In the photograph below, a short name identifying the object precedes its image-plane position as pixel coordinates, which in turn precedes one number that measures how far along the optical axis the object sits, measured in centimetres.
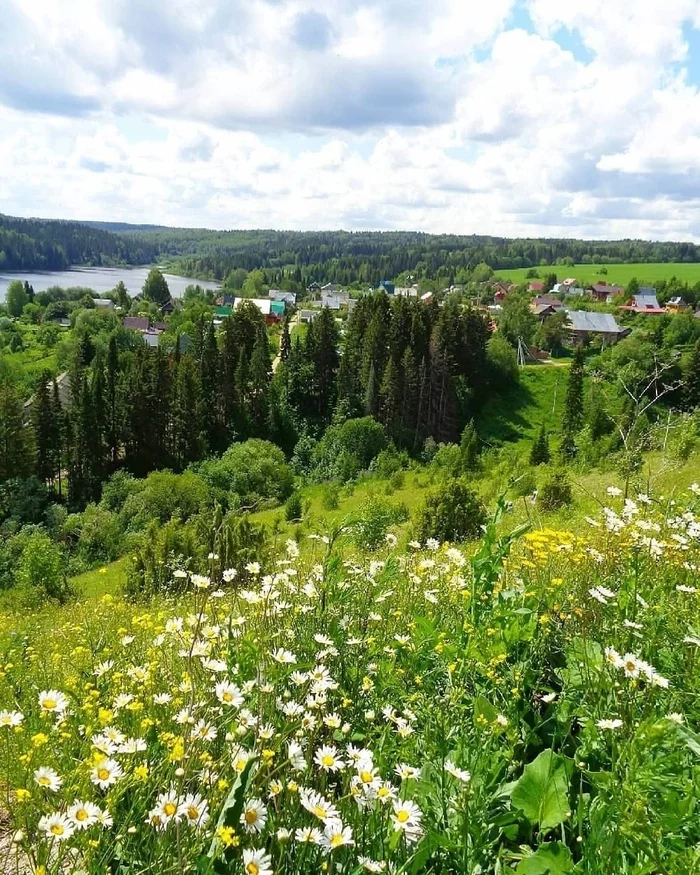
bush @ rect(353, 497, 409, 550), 912
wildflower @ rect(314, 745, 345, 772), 199
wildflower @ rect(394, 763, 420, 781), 199
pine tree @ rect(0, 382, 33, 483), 4219
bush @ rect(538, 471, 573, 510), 1611
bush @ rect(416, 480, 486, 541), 1706
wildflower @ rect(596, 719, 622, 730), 204
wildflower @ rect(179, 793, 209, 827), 174
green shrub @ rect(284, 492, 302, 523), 2938
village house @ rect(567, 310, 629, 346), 7800
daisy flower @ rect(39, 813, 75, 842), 166
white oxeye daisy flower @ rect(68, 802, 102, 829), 172
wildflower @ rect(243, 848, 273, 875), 158
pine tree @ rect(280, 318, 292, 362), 6414
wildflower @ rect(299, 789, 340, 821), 172
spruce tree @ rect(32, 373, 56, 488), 4516
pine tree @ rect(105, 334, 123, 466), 4812
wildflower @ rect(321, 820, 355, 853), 167
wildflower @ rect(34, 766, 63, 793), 190
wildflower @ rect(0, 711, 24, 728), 207
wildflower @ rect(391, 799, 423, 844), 180
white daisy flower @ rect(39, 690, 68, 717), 225
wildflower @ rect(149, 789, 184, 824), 170
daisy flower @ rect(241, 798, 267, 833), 171
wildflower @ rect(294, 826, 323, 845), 164
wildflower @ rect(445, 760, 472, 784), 210
